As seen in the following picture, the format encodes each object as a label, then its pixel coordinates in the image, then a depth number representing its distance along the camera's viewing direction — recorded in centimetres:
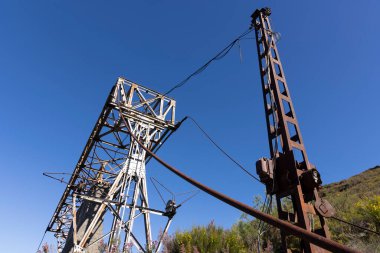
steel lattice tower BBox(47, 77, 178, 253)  844
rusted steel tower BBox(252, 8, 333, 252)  416
